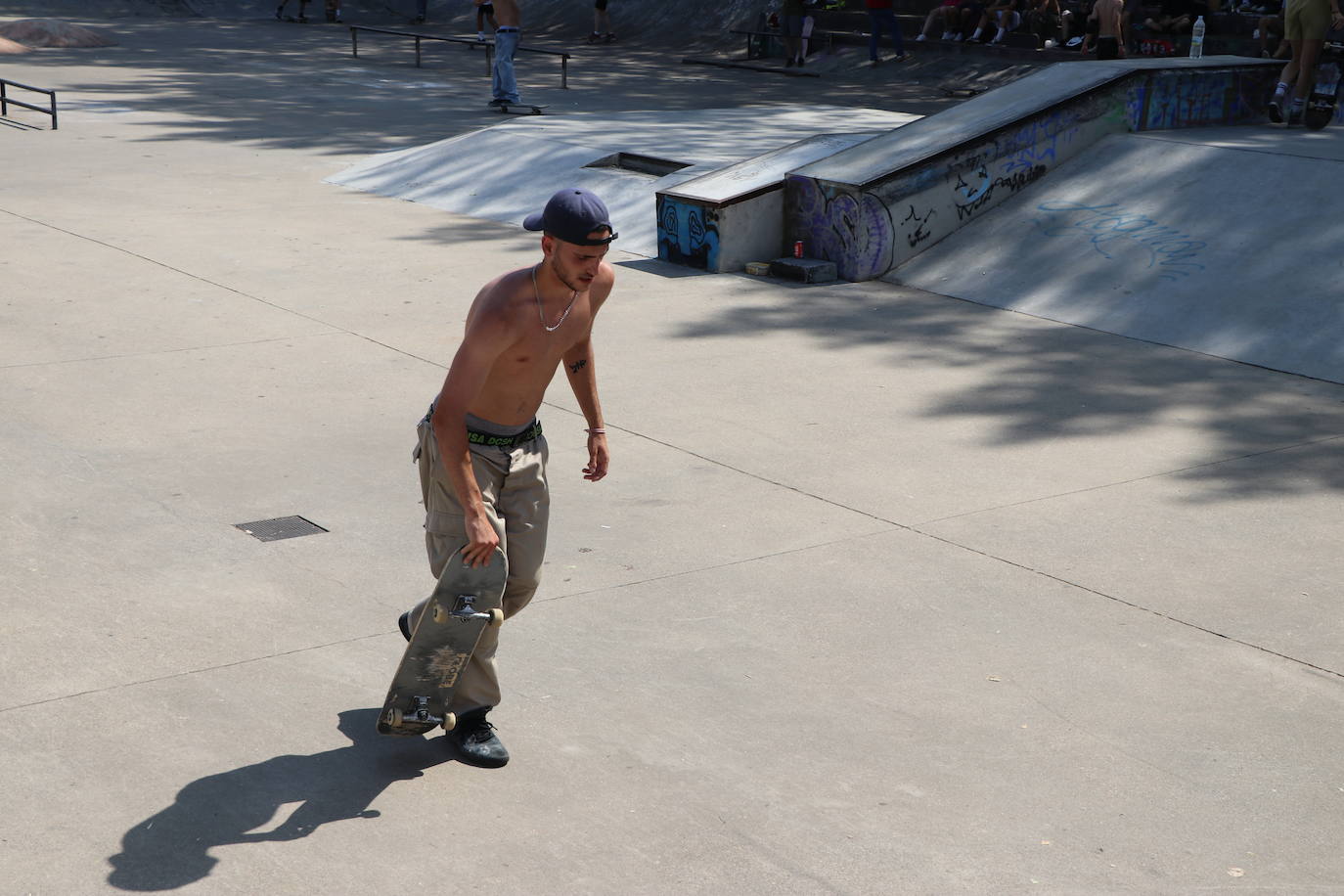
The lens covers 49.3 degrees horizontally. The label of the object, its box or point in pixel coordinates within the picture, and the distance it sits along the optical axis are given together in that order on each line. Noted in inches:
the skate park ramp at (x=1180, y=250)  372.5
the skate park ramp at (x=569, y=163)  524.4
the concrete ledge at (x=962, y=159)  441.7
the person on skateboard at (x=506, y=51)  718.5
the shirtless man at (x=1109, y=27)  738.2
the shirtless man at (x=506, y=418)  150.4
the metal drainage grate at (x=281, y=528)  232.7
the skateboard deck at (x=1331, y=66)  698.8
